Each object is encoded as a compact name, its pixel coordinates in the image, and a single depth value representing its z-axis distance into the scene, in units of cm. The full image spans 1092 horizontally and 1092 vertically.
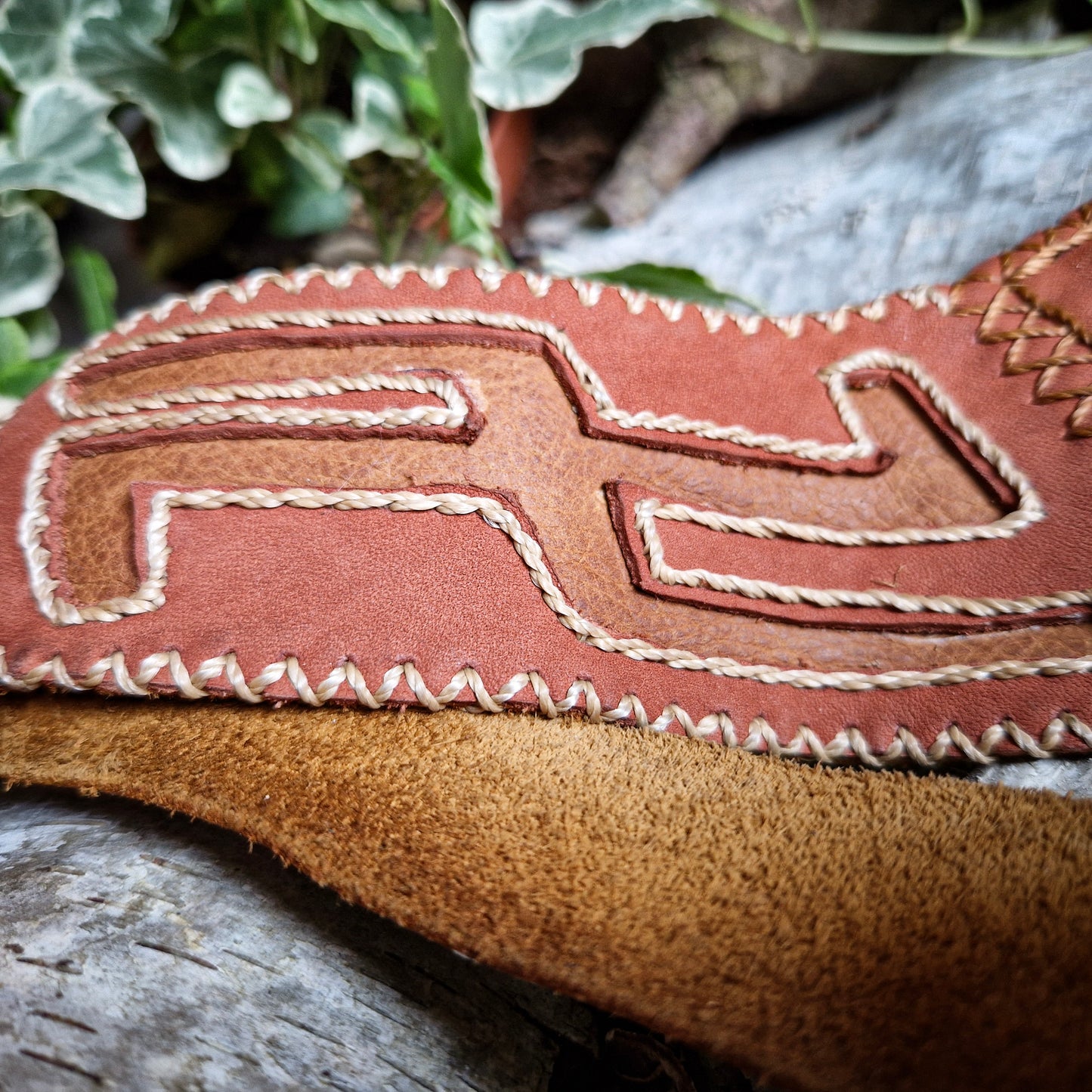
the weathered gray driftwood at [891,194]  18
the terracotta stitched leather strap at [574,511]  15
